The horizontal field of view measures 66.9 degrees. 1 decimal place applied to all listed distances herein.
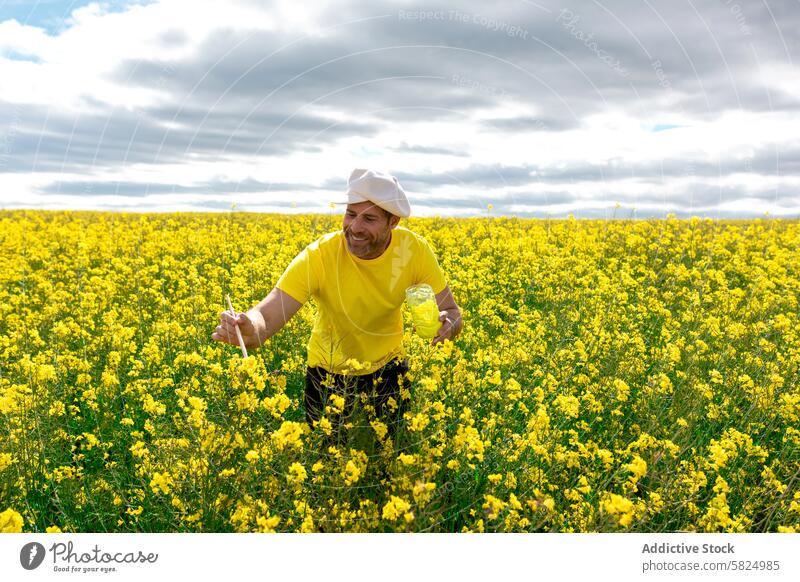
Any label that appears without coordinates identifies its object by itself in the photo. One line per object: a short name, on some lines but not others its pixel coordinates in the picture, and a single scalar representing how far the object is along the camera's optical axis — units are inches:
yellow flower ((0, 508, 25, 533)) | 84.6
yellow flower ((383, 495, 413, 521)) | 84.8
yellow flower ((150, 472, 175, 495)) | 106.5
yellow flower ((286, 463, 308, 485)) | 87.6
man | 131.0
